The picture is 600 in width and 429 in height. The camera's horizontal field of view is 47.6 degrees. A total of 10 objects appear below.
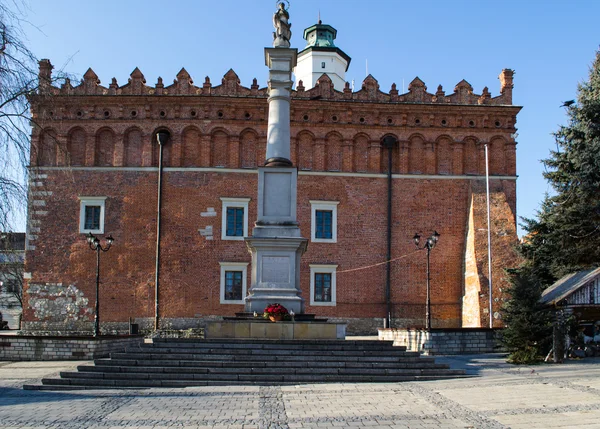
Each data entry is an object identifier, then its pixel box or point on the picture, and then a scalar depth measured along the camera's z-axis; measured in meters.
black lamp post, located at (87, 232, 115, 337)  23.24
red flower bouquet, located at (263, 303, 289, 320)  15.68
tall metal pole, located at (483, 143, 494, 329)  27.43
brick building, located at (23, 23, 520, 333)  28.81
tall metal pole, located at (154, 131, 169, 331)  28.52
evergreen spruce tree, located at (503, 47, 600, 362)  21.67
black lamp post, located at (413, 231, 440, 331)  22.27
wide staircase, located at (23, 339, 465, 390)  12.89
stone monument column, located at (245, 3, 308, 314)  16.88
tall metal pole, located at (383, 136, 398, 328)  28.91
